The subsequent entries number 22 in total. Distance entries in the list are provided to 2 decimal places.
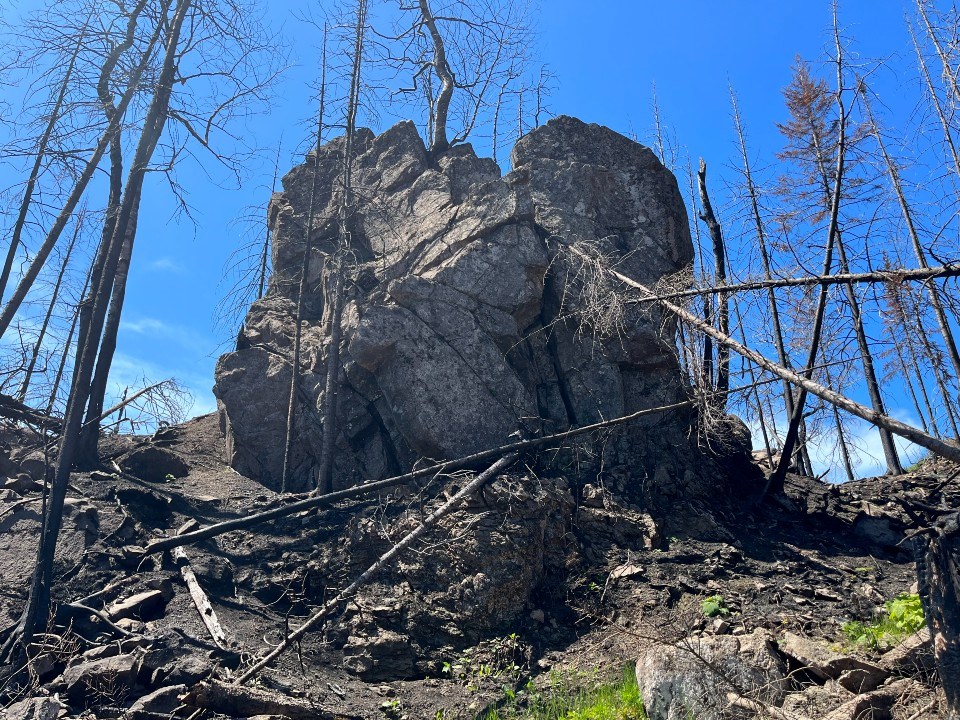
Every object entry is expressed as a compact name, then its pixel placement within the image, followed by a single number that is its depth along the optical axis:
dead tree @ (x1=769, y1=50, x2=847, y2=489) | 11.00
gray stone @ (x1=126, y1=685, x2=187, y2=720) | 6.85
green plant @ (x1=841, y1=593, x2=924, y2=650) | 7.23
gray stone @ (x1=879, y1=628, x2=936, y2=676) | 6.32
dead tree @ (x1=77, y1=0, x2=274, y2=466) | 10.15
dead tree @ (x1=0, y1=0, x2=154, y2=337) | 10.84
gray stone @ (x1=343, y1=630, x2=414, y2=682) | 8.66
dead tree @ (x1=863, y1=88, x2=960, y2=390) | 10.17
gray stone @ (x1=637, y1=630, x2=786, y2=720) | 6.76
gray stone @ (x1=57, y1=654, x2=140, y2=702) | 7.20
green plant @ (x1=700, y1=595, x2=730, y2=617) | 9.02
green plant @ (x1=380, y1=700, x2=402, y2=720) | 7.91
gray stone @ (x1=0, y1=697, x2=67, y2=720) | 6.75
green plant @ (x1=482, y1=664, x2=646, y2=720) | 7.62
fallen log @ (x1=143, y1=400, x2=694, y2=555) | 9.83
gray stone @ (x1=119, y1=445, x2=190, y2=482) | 12.05
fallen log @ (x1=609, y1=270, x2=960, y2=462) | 6.26
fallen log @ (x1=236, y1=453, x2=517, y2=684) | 7.88
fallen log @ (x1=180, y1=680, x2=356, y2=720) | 7.11
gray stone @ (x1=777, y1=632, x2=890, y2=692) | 6.53
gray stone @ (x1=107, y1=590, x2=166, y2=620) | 8.52
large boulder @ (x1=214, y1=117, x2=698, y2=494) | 11.66
